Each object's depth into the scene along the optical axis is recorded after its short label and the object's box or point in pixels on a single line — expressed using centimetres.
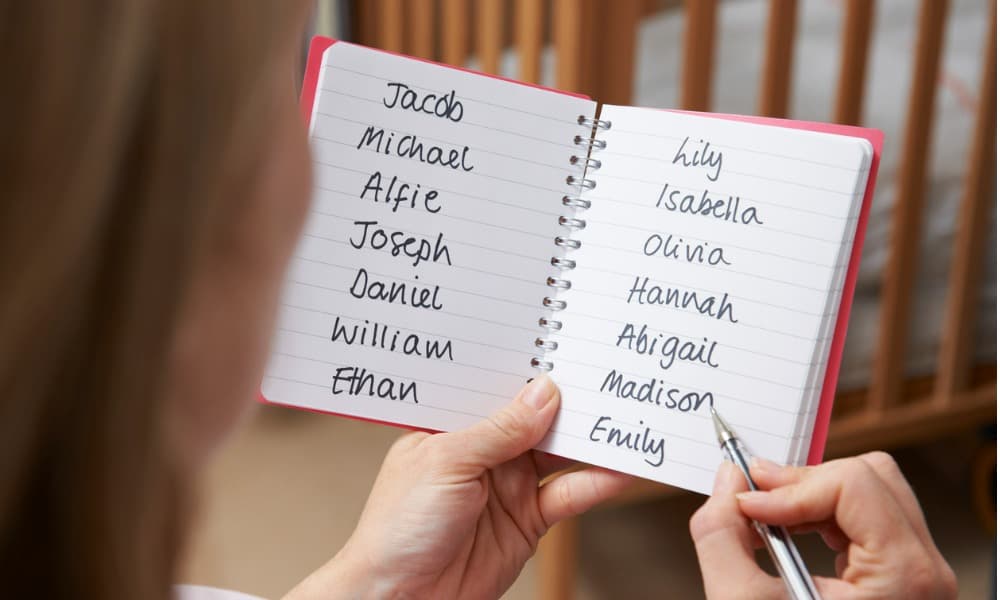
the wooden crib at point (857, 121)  116
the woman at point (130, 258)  31
